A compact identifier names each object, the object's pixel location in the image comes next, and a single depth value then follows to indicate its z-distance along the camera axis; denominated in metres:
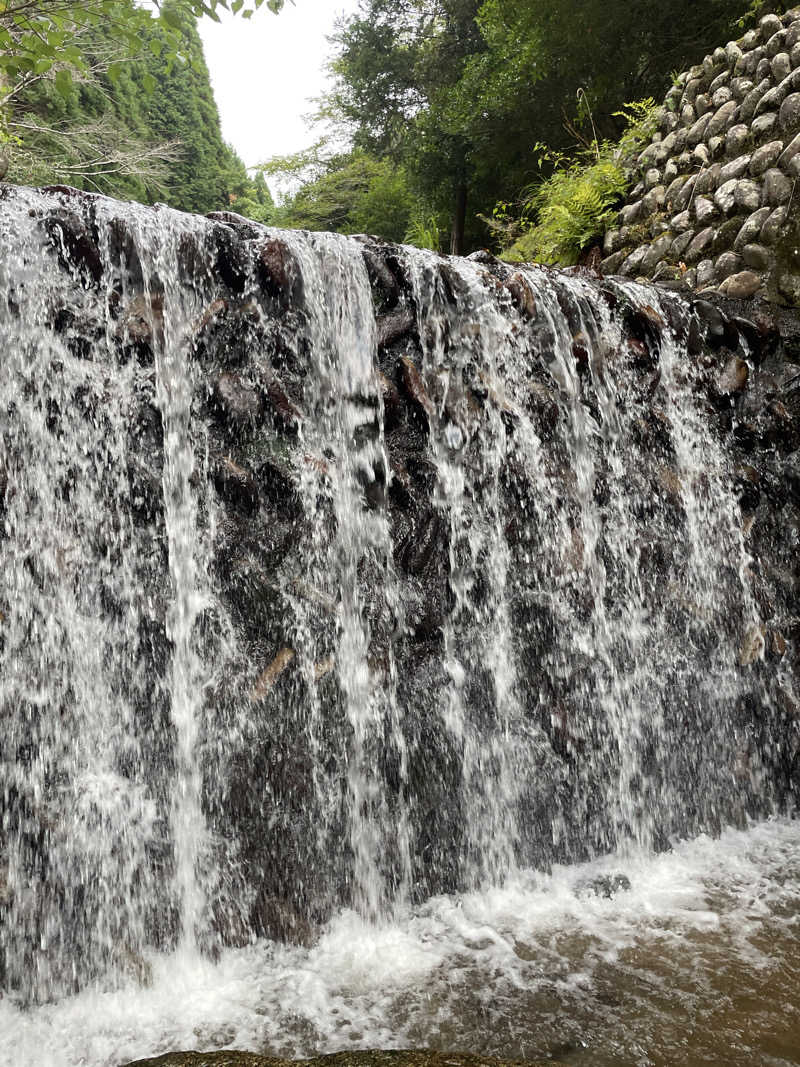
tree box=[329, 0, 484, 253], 11.34
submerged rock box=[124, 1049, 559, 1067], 1.73
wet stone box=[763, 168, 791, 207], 4.71
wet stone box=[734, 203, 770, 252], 4.79
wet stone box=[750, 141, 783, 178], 4.88
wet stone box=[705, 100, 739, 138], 5.44
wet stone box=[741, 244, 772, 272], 4.67
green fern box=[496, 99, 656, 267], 6.41
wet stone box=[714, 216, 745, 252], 4.99
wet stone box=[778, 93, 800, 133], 4.84
